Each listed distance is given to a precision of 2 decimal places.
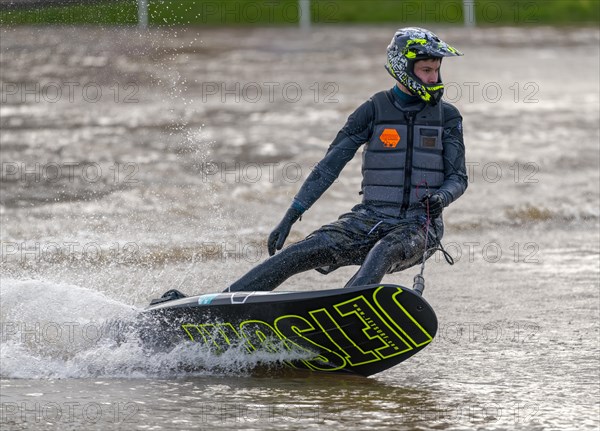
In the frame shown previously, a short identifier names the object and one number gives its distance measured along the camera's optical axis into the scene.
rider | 16.14
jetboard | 15.17
